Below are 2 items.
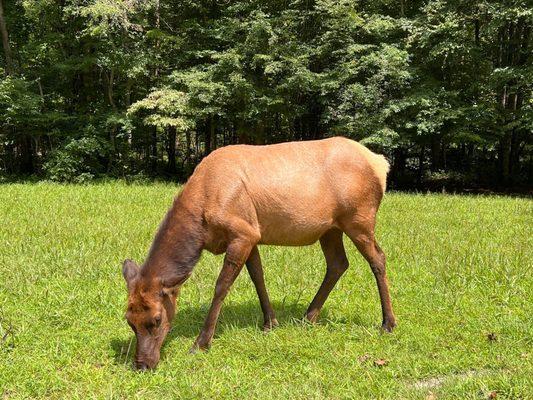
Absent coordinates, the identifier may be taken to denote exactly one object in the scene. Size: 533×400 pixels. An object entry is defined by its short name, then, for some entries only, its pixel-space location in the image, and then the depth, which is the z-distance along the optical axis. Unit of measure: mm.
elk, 4574
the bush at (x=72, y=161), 21734
